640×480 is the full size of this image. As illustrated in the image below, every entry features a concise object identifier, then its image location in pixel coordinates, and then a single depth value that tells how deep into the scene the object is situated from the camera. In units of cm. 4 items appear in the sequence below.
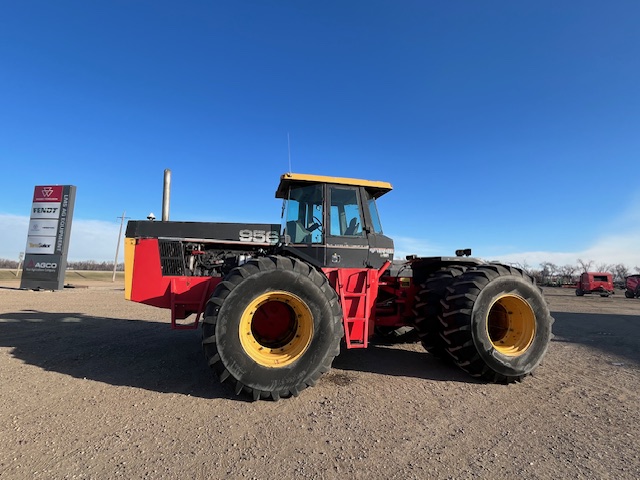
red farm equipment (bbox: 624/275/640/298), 3300
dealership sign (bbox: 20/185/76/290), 1874
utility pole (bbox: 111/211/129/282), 3769
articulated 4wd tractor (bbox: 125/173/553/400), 409
